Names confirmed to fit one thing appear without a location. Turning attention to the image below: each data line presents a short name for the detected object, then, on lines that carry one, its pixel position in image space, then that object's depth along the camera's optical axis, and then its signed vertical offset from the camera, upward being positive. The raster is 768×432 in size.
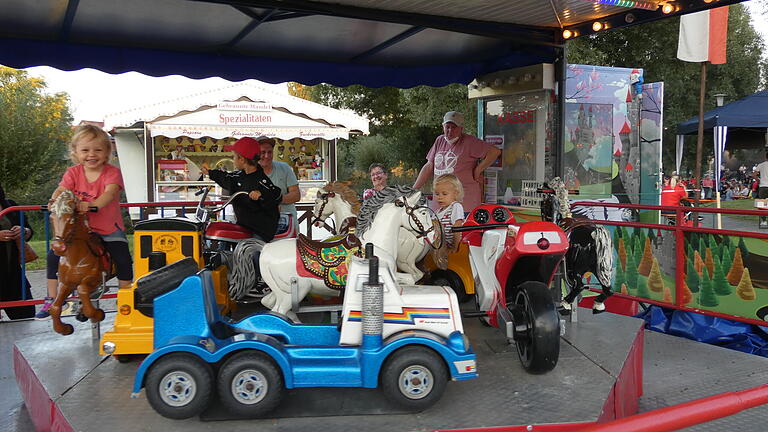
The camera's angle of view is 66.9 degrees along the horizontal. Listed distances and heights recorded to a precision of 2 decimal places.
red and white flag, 9.31 +2.23
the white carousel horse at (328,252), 3.59 -0.48
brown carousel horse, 3.35 -0.49
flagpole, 9.05 +0.65
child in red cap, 4.15 -0.08
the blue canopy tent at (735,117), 12.73 +1.25
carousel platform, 2.80 -1.17
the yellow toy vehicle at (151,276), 3.11 -0.57
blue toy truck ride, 2.74 -0.87
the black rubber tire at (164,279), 3.05 -0.54
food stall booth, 12.29 +0.99
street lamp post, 9.56 +0.09
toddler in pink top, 3.67 -0.04
